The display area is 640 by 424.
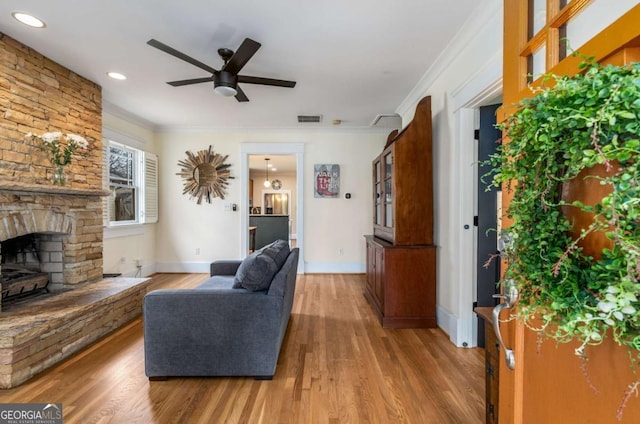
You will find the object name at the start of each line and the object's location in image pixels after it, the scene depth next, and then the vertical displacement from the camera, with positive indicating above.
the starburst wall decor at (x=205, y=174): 5.26 +0.64
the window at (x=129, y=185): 4.27 +0.40
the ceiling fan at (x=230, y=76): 2.33 +1.18
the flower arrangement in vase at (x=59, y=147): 2.83 +0.63
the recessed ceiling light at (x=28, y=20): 2.23 +1.47
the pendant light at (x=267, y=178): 8.89 +1.27
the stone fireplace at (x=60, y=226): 2.52 -0.15
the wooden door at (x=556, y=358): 0.63 -0.38
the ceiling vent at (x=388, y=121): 4.53 +1.43
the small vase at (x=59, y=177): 2.93 +0.33
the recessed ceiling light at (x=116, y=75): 3.18 +1.46
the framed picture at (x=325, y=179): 5.33 +0.55
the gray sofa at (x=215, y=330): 2.03 -0.82
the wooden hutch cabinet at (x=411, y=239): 3.04 -0.30
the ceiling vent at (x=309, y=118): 4.63 +1.45
